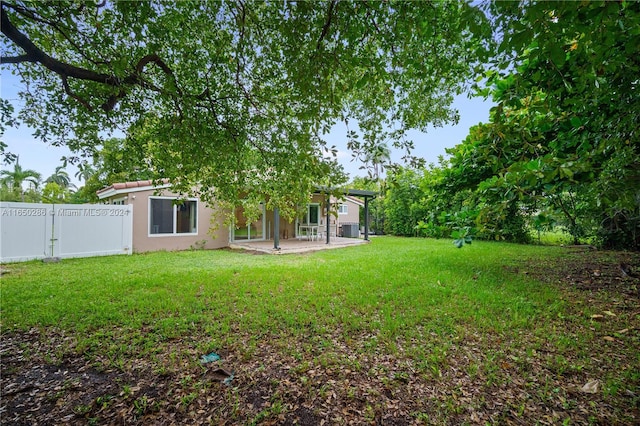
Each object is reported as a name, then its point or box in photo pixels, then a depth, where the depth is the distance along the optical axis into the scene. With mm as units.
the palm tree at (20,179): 19125
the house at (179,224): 9742
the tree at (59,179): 24312
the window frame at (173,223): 9950
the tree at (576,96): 1643
